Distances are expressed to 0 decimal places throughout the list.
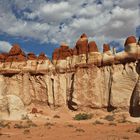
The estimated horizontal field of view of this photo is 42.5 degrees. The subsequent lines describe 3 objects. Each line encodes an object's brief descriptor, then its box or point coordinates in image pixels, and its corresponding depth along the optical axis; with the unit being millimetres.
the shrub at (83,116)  20146
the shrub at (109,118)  18526
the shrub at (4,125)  14434
